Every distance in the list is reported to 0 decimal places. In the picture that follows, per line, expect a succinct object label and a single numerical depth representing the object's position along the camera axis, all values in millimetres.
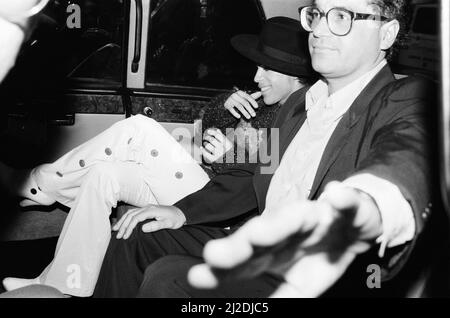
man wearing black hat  1585
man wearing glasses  705
